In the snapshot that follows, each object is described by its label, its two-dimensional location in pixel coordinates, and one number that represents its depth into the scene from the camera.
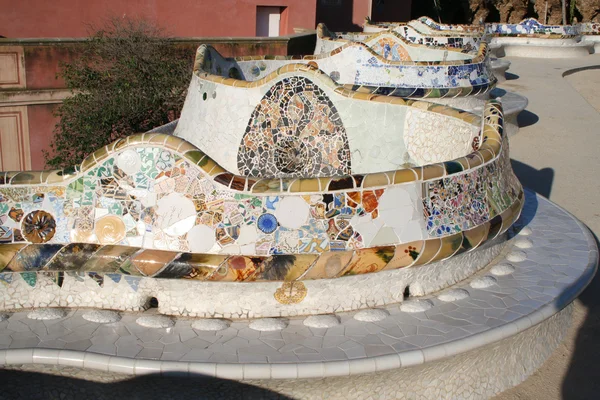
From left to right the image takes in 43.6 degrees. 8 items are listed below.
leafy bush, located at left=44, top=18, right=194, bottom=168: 8.95
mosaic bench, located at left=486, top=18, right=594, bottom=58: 16.86
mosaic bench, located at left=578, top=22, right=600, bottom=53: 18.25
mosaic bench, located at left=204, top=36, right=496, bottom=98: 7.81
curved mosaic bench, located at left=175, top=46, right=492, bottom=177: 5.62
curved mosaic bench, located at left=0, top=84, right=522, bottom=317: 3.68
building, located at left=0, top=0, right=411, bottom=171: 9.62
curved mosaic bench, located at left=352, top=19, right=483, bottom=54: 11.09
